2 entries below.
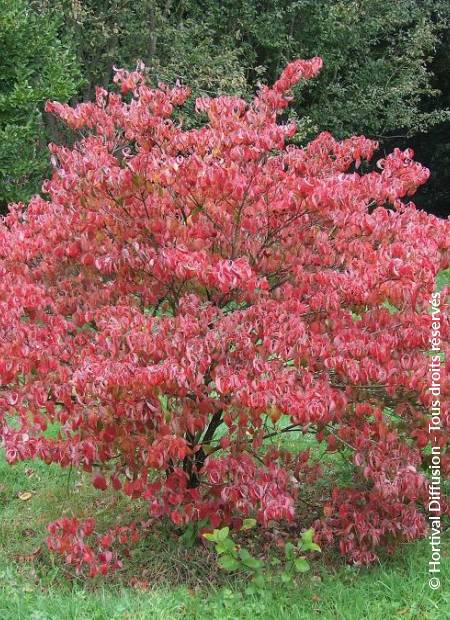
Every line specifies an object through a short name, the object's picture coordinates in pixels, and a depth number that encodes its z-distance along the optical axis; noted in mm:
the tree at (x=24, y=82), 8102
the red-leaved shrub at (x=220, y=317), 2656
